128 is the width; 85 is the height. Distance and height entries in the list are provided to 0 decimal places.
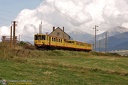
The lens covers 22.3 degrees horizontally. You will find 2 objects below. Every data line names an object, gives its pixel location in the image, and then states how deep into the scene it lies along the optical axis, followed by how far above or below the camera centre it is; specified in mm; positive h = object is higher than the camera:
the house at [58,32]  129862 +7506
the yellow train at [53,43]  65688 +1720
